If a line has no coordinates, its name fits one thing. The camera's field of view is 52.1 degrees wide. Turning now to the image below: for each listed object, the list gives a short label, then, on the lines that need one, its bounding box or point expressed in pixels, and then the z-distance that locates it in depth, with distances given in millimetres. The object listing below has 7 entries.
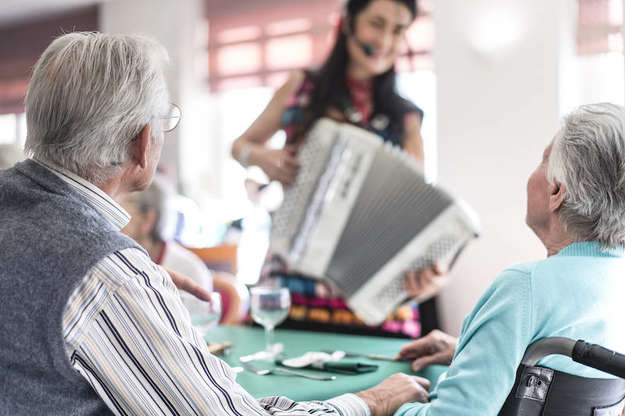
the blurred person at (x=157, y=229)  2477
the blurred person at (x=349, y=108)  2578
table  1247
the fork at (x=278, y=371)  1313
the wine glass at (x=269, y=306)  1510
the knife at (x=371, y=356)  1489
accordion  2025
